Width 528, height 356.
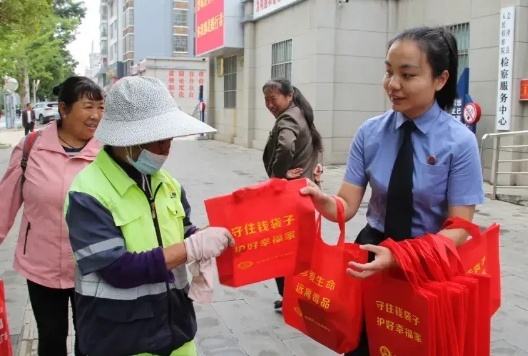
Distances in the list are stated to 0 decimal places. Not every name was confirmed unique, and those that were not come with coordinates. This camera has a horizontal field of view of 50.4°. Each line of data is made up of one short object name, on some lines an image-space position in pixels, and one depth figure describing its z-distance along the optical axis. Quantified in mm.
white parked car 35031
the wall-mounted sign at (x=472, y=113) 9258
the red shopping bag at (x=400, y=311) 1618
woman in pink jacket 2490
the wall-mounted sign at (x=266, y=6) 13482
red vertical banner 16453
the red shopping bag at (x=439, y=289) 1629
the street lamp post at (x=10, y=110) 29891
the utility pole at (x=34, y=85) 41281
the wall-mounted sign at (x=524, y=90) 8641
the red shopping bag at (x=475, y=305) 1694
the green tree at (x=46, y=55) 27281
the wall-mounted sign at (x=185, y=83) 32906
